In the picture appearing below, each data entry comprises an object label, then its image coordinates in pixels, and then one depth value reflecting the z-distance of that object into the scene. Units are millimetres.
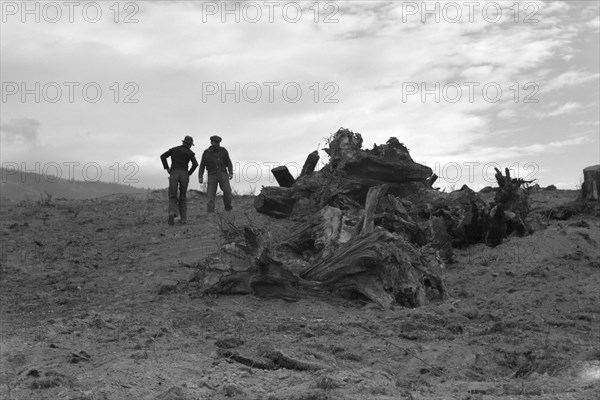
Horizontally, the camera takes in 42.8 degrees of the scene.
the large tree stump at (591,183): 15629
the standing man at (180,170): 14914
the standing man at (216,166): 15659
